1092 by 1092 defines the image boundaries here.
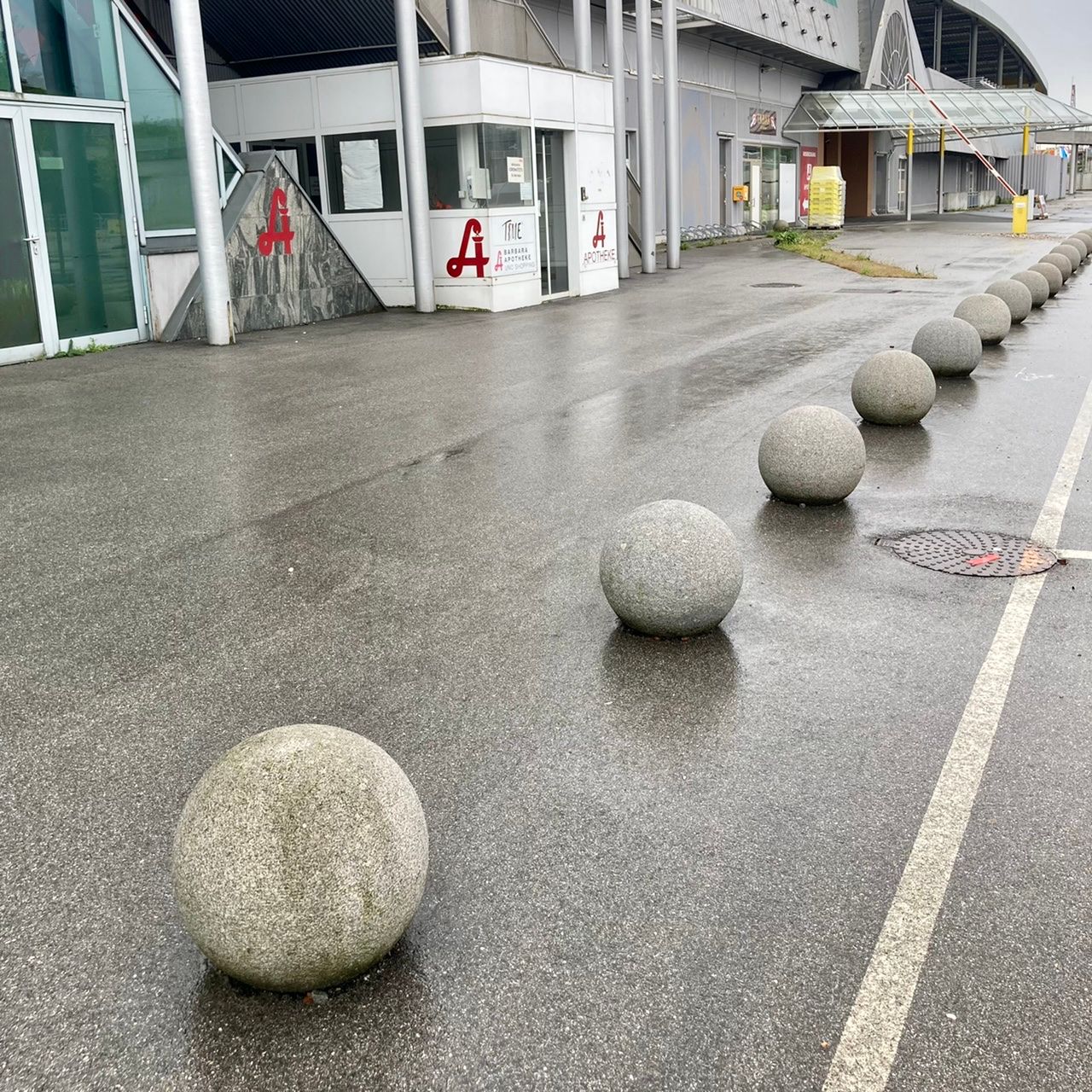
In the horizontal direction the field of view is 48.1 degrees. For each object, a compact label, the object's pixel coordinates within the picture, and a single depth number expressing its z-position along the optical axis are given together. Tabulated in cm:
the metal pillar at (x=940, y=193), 5511
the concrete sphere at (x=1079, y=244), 2993
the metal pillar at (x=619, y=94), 2578
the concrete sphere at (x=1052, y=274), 2260
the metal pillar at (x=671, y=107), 2853
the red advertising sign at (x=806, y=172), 5078
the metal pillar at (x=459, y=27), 2062
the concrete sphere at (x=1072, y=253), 2685
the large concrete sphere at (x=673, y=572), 597
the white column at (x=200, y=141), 1623
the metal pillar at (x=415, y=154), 1973
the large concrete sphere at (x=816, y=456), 837
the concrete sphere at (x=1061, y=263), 2447
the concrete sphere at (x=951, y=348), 1352
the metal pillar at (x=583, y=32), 2520
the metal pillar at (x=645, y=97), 2728
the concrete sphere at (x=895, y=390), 1102
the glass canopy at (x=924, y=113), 5034
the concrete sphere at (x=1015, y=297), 1822
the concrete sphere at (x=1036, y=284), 2031
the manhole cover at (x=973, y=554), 713
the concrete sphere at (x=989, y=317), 1602
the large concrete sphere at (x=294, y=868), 332
